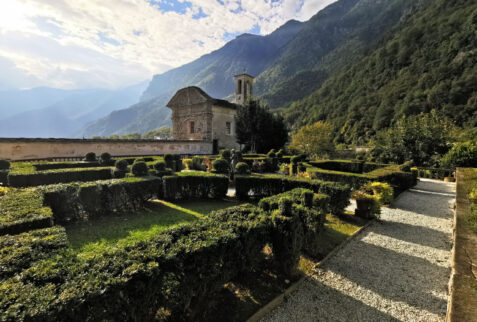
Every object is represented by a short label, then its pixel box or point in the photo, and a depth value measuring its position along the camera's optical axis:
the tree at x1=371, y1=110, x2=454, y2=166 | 16.12
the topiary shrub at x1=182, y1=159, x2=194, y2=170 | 17.00
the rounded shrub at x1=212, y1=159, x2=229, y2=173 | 9.84
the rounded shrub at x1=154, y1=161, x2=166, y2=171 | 9.31
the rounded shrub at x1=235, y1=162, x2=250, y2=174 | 9.29
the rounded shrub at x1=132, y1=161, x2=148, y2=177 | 8.45
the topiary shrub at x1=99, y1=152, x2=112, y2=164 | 12.90
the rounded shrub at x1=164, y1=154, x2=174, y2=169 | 12.49
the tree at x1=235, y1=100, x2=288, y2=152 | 24.50
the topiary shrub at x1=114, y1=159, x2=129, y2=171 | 9.83
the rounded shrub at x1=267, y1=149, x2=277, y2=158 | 18.02
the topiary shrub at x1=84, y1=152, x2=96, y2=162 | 13.62
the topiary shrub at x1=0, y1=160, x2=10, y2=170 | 9.48
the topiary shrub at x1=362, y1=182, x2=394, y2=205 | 8.09
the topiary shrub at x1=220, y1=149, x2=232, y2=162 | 13.26
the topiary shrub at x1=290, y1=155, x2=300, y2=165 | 13.93
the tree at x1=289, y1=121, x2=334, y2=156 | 25.45
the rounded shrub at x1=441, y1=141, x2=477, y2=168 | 13.12
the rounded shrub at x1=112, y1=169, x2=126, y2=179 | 9.55
